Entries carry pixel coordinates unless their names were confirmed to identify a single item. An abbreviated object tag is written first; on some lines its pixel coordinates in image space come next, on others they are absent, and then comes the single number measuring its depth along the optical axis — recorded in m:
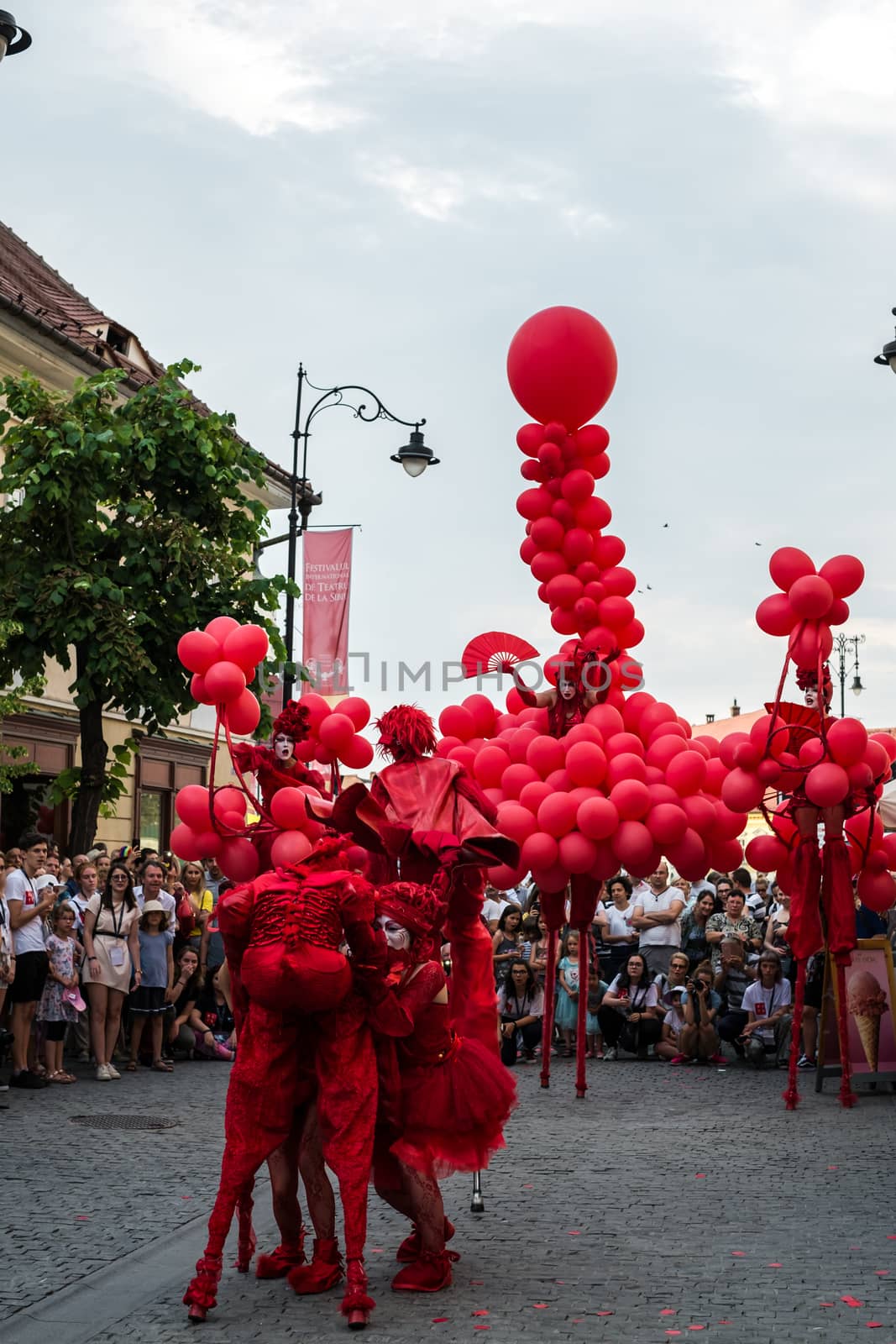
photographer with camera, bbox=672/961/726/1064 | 15.33
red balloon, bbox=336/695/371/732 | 9.79
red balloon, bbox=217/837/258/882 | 9.05
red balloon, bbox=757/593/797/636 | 11.16
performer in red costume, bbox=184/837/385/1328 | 5.80
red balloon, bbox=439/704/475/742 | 11.91
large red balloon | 11.91
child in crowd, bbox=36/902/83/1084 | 12.98
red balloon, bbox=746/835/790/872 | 11.93
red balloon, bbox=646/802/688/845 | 10.87
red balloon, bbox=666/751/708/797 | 11.14
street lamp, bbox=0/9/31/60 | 9.73
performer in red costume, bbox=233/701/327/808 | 8.47
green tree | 16.41
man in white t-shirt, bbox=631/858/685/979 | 16.39
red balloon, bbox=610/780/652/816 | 10.85
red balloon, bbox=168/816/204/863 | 9.24
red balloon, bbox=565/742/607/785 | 10.98
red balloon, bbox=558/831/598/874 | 10.88
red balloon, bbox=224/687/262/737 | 8.73
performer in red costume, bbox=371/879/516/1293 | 6.21
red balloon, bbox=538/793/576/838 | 10.88
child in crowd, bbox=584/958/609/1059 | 16.02
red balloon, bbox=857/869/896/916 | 11.85
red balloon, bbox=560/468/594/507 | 11.90
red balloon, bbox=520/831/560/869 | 10.88
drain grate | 10.87
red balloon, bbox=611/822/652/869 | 10.81
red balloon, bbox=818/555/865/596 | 11.07
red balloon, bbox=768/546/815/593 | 11.20
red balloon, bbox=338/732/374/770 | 9.70
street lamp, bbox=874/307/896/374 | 15.24
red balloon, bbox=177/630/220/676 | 8.66
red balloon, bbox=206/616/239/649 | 8.83
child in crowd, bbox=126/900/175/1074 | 14.09
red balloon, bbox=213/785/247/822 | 9.13
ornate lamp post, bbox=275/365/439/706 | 19.59
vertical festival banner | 20.84
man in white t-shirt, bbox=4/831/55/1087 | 12.48
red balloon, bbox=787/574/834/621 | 10.88
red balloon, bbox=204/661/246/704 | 8.55
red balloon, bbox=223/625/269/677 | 8.70
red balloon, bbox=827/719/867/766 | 11.04
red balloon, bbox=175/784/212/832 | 9.13
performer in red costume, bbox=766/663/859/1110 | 11.67
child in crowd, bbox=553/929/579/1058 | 15.95
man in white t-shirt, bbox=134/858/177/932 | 14.32
